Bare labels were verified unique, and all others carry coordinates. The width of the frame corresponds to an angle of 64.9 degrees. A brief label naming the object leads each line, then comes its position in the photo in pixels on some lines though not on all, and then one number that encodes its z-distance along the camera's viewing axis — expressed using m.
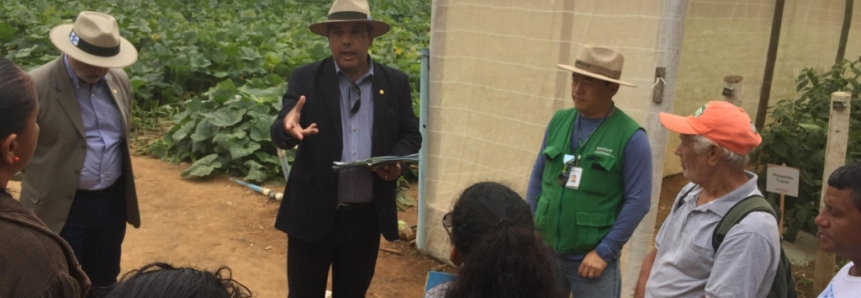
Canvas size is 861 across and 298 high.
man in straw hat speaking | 3.23
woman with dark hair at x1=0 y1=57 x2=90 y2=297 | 1.67
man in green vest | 2.92
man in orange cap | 2.30
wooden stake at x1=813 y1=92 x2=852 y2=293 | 3.91
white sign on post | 3.71
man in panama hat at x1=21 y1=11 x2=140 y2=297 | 3.27
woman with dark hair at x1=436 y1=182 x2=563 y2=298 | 1.91
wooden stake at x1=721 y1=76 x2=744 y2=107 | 4.22
